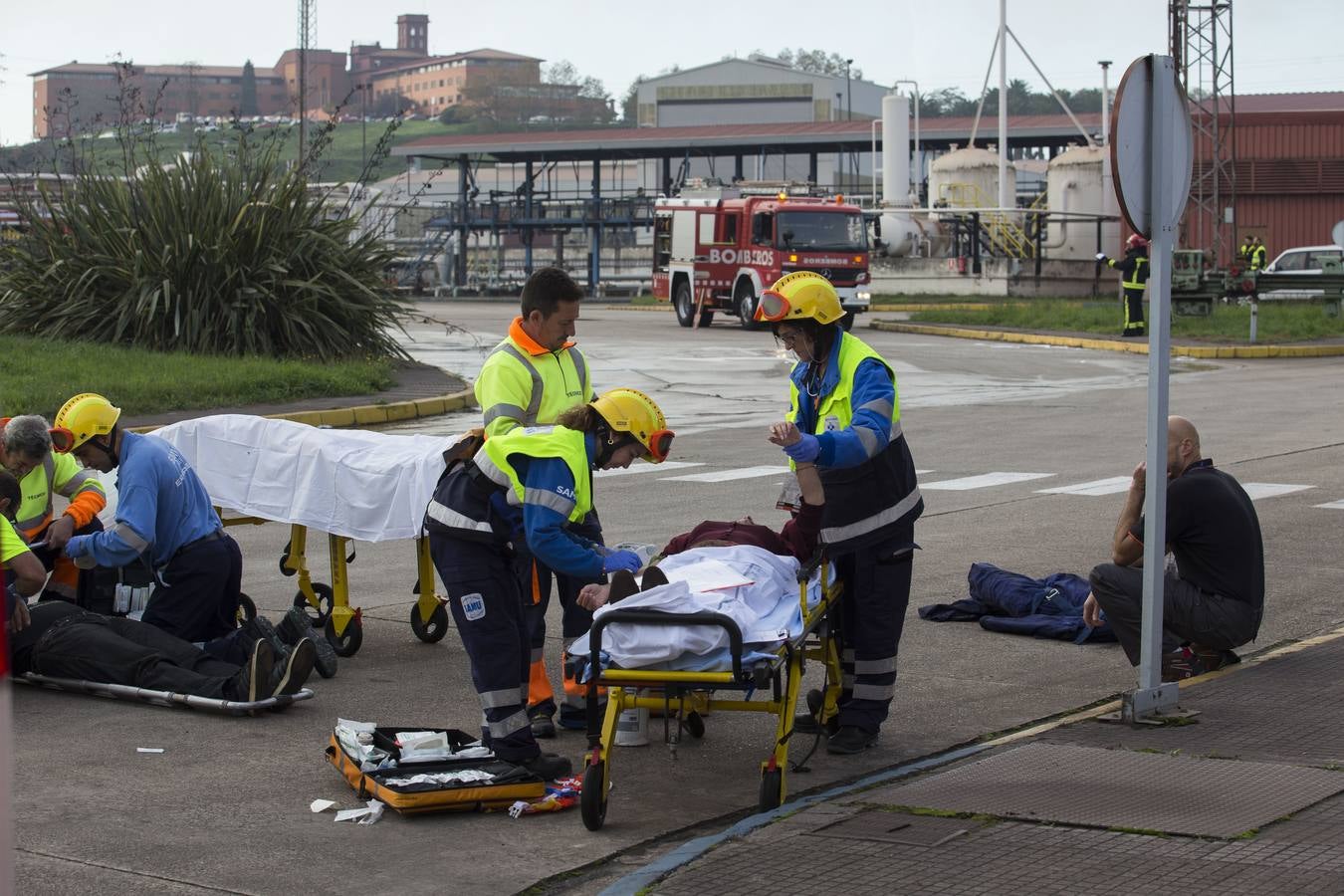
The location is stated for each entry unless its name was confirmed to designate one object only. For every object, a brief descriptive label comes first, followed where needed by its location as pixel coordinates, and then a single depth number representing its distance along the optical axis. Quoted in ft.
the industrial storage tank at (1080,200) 172.55
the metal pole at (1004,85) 162.71
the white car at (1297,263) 142.82
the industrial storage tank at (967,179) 187.93
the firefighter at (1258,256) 142.72
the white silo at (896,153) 181.57
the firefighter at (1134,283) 107.96
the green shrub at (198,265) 77.20
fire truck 124.77
